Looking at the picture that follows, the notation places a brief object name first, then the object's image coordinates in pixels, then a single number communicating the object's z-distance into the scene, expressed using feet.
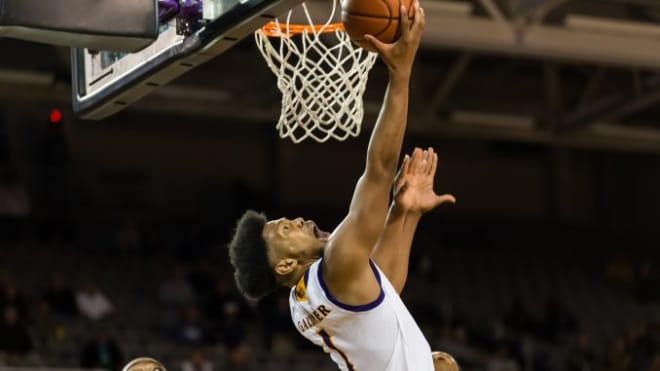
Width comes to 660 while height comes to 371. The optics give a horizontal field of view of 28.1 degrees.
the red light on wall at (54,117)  63.87
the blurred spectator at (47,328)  47.26
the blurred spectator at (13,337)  43.68
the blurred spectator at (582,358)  53.83
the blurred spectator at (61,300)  50.57
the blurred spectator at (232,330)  49.62
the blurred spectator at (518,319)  59.77
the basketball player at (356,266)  12.85
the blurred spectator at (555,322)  59.47
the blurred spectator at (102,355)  44.50
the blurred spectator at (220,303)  51.60
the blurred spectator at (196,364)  44.29
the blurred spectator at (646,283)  65.36
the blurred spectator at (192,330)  49.14
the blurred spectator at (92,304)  51.06
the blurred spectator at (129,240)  59.11
